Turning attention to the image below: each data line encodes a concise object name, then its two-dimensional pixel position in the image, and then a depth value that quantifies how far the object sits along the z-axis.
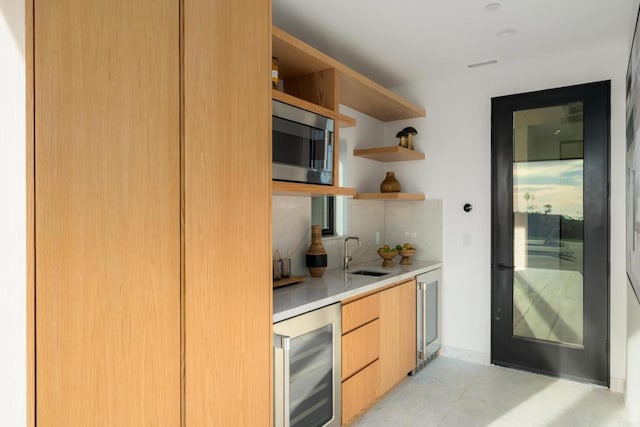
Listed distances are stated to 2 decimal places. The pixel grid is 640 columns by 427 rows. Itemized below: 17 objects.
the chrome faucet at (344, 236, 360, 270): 3.35
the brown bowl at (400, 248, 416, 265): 3.70
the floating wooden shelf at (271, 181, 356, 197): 2.17
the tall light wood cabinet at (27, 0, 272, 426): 1.07
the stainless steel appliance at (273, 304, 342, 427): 1.88
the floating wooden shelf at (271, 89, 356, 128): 2.14
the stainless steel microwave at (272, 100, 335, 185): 2.17
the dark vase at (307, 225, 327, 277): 2.89
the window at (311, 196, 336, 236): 3.32
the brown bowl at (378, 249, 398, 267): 3.52
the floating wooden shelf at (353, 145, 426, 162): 3.50
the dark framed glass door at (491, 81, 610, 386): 3.11
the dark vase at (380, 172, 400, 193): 3.76
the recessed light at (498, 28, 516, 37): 2.79
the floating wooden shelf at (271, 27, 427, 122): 2.30
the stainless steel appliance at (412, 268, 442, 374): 3.37
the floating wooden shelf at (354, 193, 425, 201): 3.57
